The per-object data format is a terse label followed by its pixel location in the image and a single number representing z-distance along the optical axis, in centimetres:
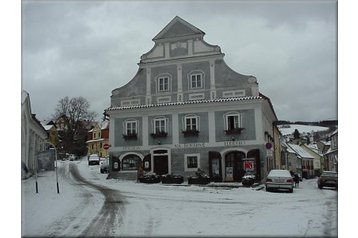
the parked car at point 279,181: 1299
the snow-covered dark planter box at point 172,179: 1644
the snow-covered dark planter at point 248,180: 1530
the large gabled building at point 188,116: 1758
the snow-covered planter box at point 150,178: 1664
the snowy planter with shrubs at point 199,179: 1634
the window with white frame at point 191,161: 1805
